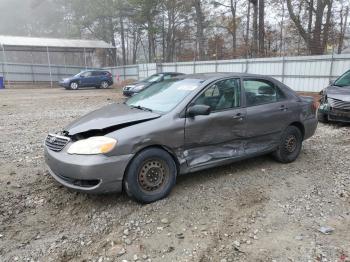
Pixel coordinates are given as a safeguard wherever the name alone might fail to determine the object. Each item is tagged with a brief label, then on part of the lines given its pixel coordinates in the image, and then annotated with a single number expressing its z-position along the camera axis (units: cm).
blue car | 2498
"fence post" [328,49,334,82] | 1452
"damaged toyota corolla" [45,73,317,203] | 369
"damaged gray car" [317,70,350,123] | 817
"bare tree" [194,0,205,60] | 2674
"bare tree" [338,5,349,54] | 2236
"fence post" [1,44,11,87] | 2857
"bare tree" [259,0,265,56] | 2012
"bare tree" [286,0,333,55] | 1977
